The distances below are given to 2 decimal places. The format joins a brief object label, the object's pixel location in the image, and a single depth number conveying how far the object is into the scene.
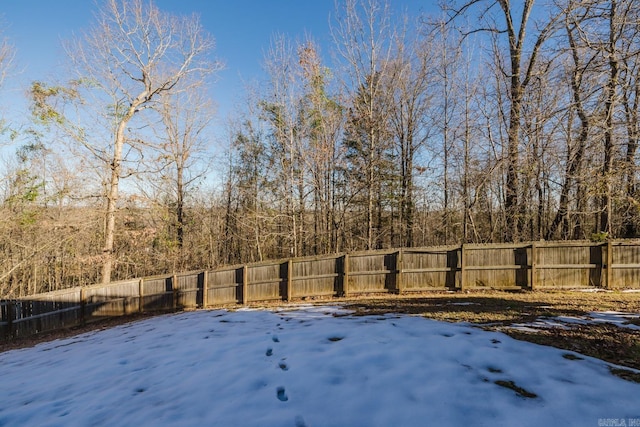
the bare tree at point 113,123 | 11.44
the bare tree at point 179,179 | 17.78
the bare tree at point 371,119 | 14.53
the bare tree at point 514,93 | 10.21
